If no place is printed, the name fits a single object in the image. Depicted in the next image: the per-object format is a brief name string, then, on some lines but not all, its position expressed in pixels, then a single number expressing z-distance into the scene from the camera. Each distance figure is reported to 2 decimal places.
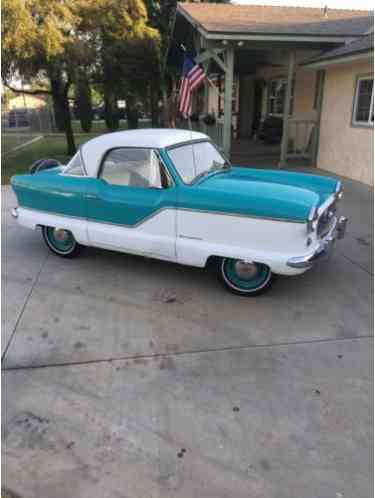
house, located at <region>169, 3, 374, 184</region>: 9.75
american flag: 7.61
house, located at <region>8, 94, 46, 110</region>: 51.62
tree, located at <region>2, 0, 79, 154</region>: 10.50
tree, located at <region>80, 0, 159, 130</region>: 13.26
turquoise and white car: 3.90
